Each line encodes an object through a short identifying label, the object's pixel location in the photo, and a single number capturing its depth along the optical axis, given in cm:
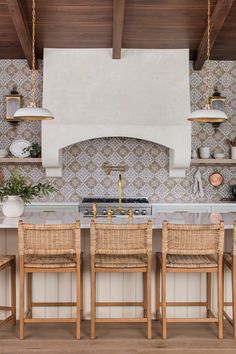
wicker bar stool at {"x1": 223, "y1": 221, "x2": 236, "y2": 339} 399
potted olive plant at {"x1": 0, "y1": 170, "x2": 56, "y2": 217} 468
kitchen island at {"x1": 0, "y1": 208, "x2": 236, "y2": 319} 444
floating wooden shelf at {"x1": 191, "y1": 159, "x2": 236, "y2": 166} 718
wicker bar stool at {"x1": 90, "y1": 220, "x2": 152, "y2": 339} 388
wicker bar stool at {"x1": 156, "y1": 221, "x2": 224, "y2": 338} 389
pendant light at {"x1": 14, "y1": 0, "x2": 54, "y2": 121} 453
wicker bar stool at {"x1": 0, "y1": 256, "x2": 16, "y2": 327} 418
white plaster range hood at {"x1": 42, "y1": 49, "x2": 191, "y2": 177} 686
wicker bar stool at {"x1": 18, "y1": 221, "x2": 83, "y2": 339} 385
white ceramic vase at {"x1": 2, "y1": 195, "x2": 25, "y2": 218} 468
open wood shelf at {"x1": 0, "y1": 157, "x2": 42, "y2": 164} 711
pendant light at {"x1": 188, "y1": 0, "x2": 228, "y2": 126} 461
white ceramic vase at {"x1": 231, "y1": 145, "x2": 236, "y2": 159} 736
